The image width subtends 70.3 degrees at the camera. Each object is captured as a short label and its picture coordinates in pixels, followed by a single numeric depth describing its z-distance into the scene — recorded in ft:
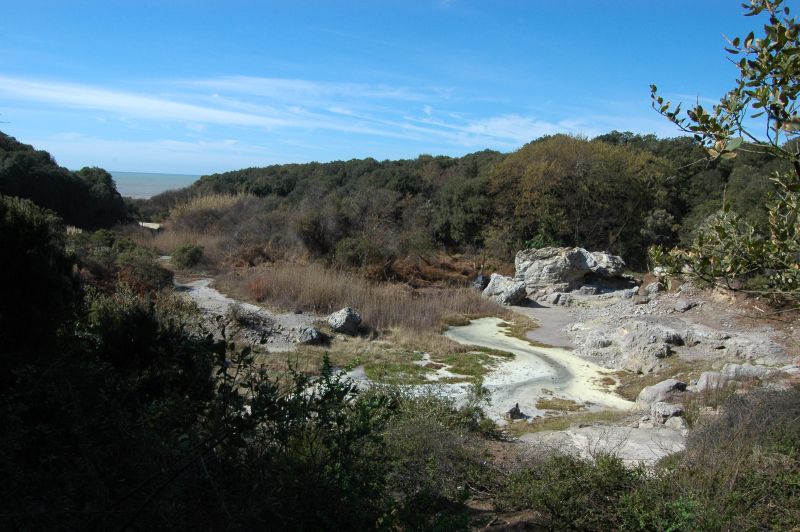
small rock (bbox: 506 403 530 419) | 25.40
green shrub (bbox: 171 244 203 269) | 58.75
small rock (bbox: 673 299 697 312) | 43.73
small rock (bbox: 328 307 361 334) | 39.68
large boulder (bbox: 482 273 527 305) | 56.03
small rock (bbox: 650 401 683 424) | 23.38
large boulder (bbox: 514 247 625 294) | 60.80
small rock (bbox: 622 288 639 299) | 56.40
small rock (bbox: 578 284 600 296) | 59.57
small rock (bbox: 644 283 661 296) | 51.54
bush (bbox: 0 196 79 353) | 13.32
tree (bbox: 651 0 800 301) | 7.98
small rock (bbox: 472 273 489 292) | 60.80
